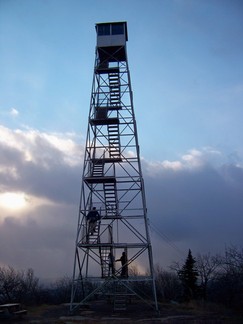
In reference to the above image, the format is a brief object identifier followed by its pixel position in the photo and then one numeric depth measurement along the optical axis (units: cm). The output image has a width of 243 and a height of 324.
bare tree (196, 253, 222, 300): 4275
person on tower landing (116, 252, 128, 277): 1936
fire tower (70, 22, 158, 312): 1894
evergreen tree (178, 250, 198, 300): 3800
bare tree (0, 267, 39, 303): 3672
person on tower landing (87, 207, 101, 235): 1967
